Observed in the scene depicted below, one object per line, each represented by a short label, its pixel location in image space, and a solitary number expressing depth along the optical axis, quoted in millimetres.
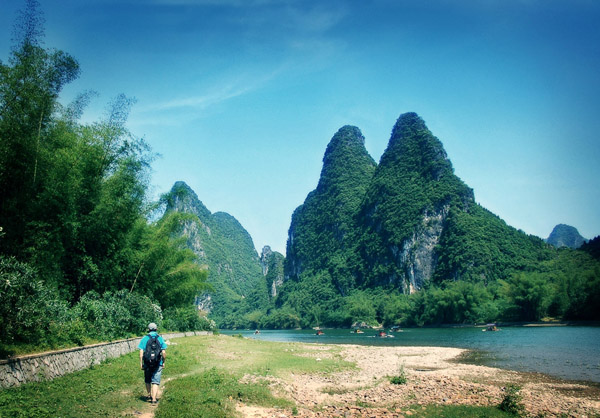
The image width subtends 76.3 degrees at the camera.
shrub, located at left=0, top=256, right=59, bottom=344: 9180
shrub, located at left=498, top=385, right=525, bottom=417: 10174
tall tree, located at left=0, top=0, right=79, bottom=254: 12164
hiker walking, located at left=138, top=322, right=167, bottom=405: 8430
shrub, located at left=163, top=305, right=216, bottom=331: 30394
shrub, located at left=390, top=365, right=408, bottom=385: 13850
